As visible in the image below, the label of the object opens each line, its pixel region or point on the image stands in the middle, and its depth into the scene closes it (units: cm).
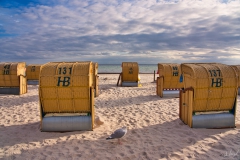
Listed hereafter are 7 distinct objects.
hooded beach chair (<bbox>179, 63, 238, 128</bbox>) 709
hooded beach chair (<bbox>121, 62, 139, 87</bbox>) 1927
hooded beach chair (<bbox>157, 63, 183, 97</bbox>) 1346
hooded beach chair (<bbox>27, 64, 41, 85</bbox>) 2180
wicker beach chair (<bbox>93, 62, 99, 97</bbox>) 1369
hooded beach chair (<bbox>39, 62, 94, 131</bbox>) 683
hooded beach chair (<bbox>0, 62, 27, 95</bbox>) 1443
